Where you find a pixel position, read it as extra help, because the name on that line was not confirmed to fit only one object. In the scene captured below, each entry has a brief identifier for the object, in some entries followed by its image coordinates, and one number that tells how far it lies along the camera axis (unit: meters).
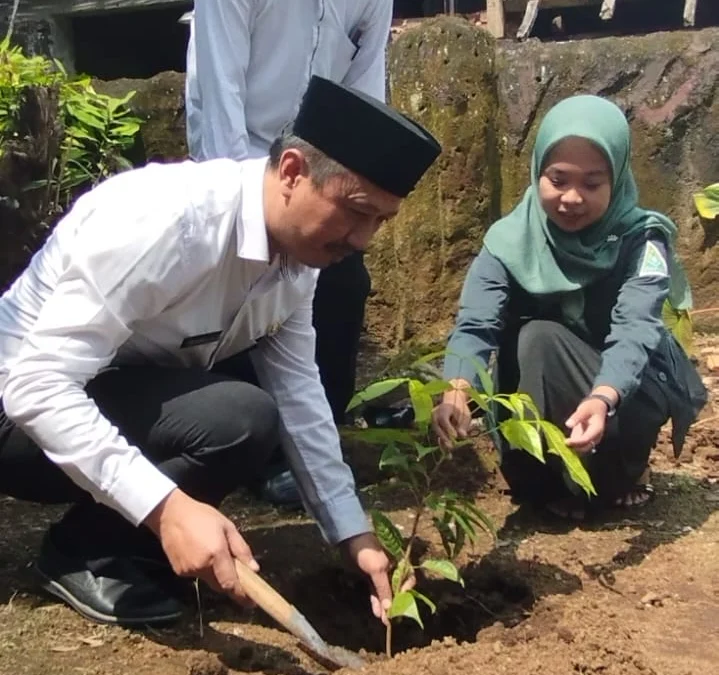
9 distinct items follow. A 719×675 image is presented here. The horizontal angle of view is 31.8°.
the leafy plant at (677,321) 3.66
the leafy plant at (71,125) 3.64
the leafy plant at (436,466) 2.58
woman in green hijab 3.19
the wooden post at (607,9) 9.27
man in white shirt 2.29
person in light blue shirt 3.22
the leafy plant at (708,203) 5.00
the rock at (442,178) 4.98
